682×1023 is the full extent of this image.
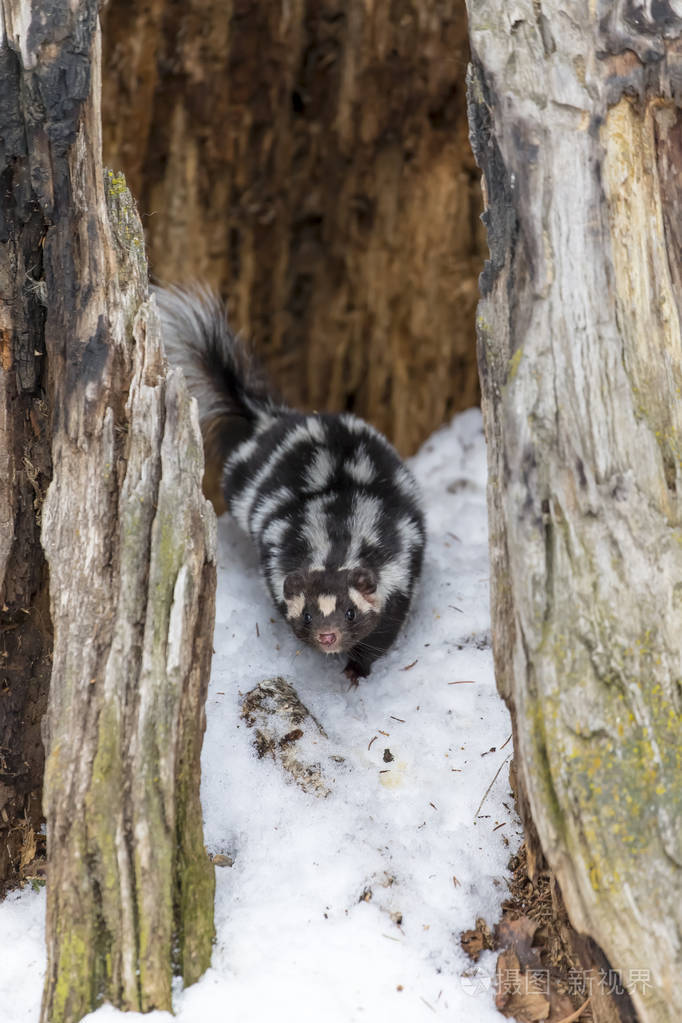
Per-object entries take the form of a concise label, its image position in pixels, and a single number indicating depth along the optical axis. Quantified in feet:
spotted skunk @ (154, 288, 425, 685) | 28.17
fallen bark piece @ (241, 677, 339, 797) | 23.08
